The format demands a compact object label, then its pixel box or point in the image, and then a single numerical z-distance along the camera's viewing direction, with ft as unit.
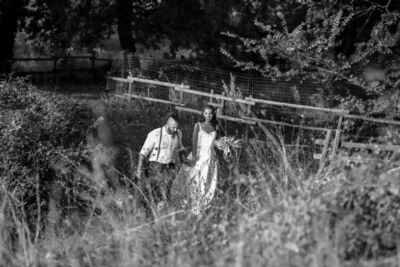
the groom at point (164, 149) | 47.62
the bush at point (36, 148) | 45.86
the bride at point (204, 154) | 46.26
